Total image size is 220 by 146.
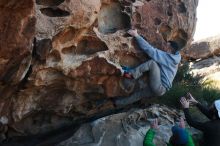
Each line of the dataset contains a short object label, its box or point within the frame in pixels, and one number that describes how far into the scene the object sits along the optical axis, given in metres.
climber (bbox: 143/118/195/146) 4.70
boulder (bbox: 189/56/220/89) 9.07
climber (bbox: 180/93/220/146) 4.98
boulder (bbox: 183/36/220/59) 11.45
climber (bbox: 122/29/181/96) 5.37
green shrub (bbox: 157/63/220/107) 6.73
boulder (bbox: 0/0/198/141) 4.38
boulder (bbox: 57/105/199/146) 5.32
